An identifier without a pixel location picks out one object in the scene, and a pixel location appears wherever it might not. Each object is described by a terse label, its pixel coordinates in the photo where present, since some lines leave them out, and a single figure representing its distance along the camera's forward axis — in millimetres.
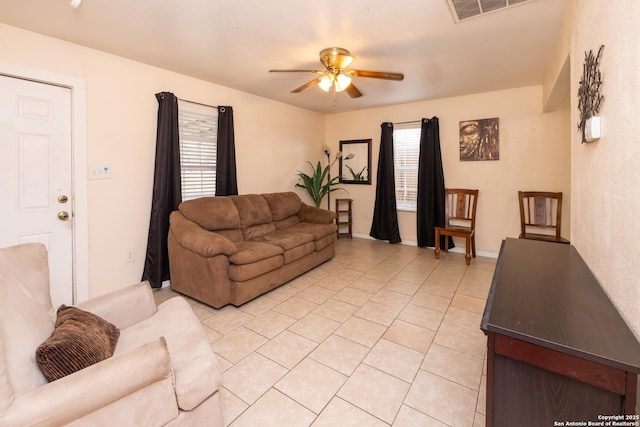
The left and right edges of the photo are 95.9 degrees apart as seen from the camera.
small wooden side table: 5566
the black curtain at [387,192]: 4996
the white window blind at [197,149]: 3475
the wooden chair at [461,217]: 4098
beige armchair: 893
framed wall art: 4184
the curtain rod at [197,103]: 3402
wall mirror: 5410
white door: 2295
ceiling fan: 2611
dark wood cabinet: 761
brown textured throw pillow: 1007
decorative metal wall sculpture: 1276
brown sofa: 2686
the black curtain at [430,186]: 4547
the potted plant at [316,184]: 5156
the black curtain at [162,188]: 3115
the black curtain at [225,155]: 3734
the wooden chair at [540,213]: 3627
